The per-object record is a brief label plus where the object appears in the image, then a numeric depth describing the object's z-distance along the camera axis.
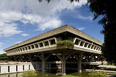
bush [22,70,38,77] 23.15
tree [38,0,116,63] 7.94
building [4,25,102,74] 23.34
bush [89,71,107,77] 21.52
